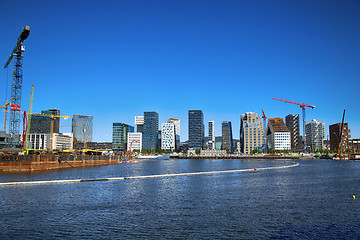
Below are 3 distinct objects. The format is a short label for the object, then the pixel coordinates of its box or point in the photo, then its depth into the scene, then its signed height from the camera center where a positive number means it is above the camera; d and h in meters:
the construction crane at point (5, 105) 135.27 +19.02
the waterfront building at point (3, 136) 137.68 +3.81
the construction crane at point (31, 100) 156.88 +24.98
